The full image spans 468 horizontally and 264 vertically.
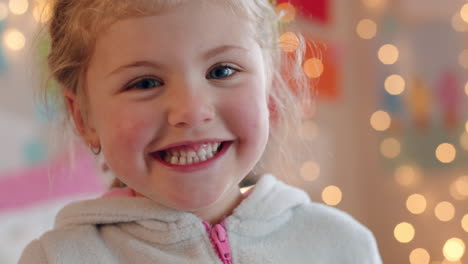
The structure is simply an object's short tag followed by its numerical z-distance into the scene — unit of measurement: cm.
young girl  62
